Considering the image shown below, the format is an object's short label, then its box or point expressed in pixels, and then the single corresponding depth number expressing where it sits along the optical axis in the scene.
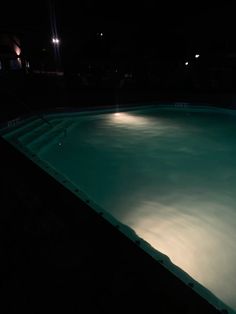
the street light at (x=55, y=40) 18.06
